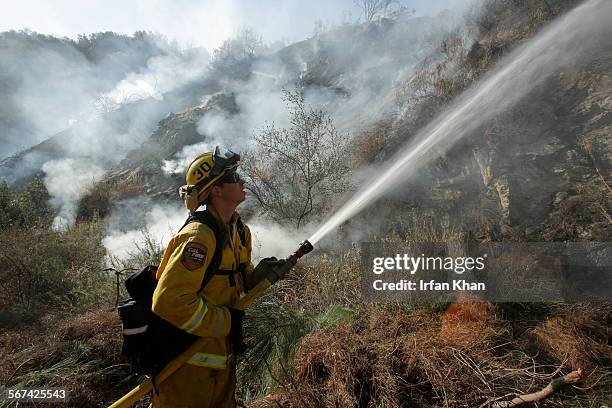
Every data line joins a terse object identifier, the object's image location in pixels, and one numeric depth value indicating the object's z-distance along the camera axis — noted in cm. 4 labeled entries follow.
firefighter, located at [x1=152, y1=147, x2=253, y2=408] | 185
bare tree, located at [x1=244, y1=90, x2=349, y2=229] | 768
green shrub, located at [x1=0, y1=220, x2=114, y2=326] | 574
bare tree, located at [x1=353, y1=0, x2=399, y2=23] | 2434
